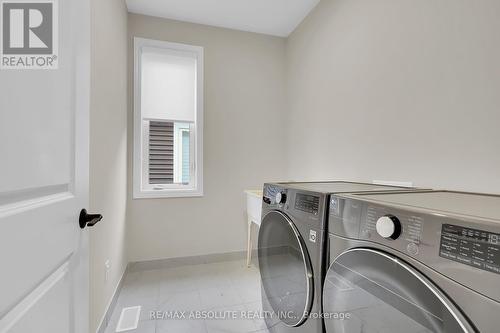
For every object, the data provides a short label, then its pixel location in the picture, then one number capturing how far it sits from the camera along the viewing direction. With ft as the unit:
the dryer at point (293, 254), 3.44
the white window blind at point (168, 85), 8.25
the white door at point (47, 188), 1.79
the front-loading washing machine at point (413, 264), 1.74
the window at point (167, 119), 8.08
